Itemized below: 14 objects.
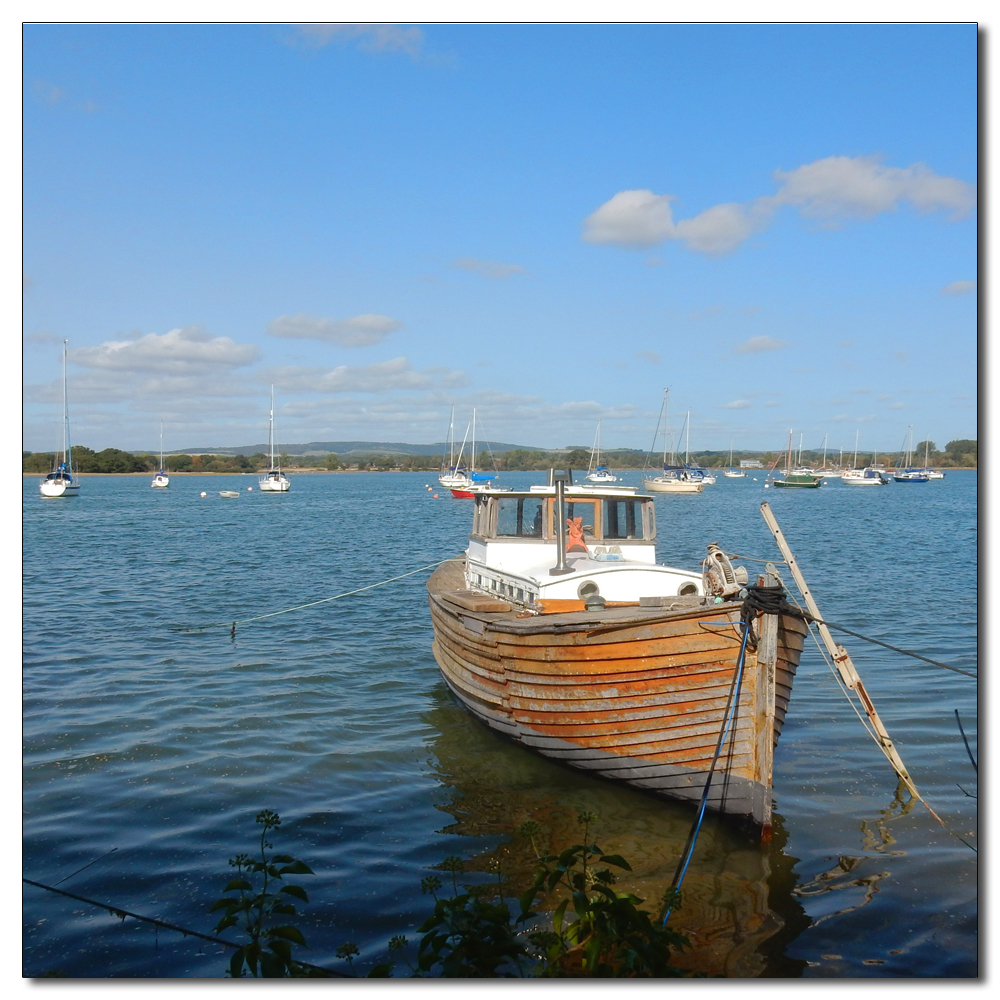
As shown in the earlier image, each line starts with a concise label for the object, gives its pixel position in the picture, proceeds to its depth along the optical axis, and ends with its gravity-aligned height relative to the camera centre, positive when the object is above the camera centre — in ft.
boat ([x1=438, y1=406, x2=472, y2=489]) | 292.81 +3.65
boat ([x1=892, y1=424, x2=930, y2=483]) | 382.01 +6.41
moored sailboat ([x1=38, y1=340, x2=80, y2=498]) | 199.09 -1.17
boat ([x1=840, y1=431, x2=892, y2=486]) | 365.40 +4.68
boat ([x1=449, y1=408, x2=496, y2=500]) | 273.46 +0.18
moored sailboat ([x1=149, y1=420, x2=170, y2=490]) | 342.85 -0.18
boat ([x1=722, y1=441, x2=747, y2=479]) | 497.83 +8.09
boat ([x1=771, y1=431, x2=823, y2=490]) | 338.54 +2.76
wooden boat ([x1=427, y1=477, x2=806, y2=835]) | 25.12 -5.82
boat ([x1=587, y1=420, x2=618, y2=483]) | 301.24 +4.66
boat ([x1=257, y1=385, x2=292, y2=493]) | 322.75 -0.18
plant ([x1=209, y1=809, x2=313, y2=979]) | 13.24 -7.75
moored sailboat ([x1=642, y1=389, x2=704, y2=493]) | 295.69 +1.60
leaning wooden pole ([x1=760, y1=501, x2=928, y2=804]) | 25.81 -5.32
